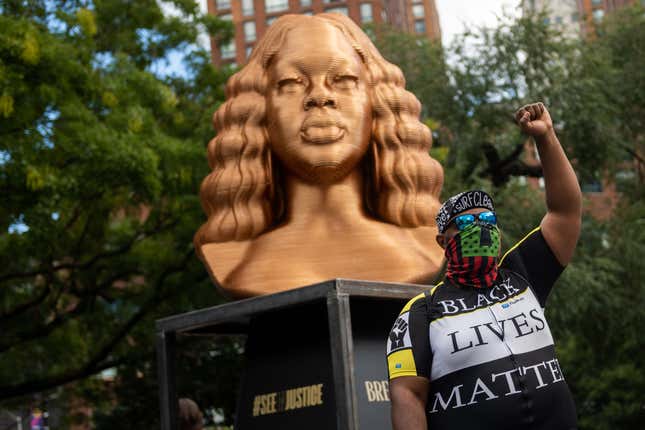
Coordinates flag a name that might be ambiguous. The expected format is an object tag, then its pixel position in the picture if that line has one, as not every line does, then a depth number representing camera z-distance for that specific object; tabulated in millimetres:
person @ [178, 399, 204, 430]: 6391
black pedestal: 5125
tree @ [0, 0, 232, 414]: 9422
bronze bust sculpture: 5953
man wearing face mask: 2734
